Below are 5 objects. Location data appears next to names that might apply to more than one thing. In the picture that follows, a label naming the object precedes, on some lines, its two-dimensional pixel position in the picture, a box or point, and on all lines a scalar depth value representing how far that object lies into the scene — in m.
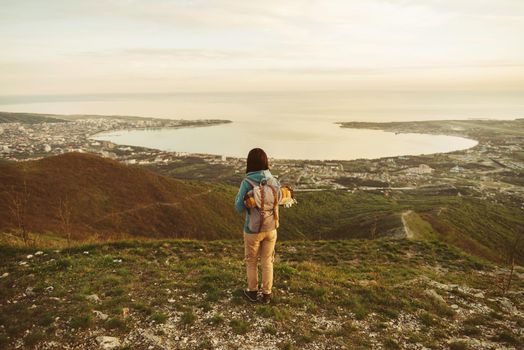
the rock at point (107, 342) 6.74
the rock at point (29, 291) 8.77
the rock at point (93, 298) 8.53
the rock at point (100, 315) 7.72
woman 7.81
